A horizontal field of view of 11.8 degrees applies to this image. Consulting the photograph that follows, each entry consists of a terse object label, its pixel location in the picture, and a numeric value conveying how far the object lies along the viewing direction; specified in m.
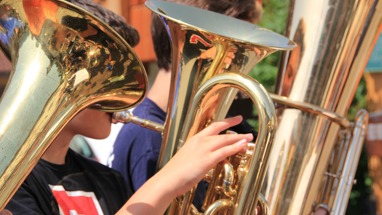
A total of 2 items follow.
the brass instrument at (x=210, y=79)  2.60
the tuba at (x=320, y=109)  2.95
